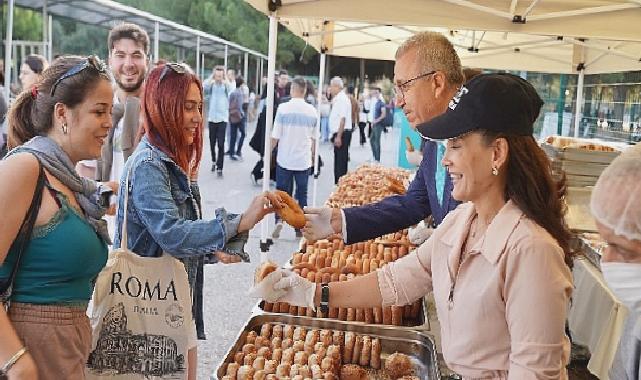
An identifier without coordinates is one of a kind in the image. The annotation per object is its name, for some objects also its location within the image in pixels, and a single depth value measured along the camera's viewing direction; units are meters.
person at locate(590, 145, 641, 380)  1.27
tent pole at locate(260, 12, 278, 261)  4.76
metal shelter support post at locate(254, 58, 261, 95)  28.99
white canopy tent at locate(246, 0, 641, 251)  4.18
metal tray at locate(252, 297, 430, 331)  2.74
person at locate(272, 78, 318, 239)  8.02
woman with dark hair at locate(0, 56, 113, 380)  1.79
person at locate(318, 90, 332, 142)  19.03
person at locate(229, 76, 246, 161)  13.76
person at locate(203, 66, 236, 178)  12.07
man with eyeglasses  2.38
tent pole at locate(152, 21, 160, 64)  9.90
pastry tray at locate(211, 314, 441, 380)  2.54
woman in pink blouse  1.44
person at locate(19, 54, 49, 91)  5.34
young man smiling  3.67
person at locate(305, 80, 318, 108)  11.55
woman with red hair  2.30
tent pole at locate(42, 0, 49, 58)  8.70
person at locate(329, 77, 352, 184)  11.09
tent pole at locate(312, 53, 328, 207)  8.79
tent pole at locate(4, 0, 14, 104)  5.51
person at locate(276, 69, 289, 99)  12.65
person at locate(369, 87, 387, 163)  15.12
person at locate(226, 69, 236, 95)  15.11
